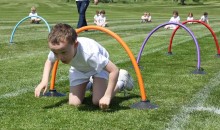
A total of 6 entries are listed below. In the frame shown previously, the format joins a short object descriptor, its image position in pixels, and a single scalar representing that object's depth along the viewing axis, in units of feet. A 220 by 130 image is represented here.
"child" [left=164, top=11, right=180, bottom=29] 76.50
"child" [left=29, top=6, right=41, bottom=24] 83.43
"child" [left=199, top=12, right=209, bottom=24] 92.18
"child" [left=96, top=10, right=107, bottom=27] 80.89
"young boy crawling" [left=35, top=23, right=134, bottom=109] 16.24
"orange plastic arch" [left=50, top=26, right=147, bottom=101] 18.35
